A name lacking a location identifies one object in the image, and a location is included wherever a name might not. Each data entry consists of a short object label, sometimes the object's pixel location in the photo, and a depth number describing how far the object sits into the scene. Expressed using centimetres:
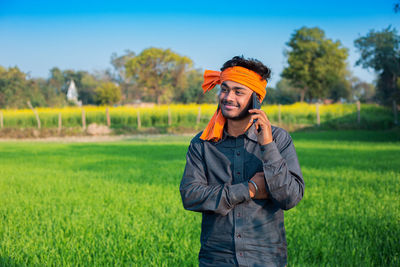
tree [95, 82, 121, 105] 5316
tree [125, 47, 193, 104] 5712
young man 200
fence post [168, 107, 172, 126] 3317
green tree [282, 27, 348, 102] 4406
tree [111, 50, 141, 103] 6938
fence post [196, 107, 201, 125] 3245
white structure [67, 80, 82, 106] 6788
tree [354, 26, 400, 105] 3519
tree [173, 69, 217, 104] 5506
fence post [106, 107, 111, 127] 3216
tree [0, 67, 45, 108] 4409
